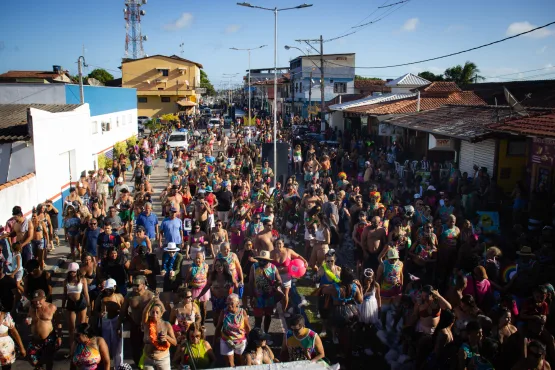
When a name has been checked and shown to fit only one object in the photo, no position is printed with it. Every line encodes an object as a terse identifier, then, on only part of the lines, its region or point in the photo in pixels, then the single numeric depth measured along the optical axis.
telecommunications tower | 72.12
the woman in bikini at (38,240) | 9.73
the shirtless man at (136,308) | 6.37
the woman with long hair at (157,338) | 5.71
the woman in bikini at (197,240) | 8.86
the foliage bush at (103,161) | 21.53
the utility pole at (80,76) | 19.61
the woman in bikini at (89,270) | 7.55
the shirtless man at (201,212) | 11.11
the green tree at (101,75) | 82.51
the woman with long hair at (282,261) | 8.10
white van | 29.39
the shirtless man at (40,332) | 6.23
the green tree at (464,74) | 54.62
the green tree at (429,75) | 70.88
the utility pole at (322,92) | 32.75
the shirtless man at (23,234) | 9.32
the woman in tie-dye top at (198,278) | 7.40
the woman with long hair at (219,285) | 7.05
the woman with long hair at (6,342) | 5.99
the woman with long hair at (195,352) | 5.50
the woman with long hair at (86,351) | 5.35
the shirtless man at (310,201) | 11.40
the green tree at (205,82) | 97.86
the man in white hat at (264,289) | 7.29
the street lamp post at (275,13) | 17.38
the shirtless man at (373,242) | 8.85
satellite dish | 14.41
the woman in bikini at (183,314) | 6.11
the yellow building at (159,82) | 57.78
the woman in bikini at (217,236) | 9.31
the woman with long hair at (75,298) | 6.81
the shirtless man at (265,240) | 8.80
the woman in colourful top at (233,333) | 5.90
